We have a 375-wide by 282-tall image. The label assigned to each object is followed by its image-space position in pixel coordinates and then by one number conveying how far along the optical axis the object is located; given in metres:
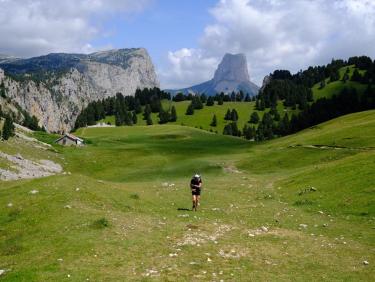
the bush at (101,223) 25.84
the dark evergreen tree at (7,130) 89.18
